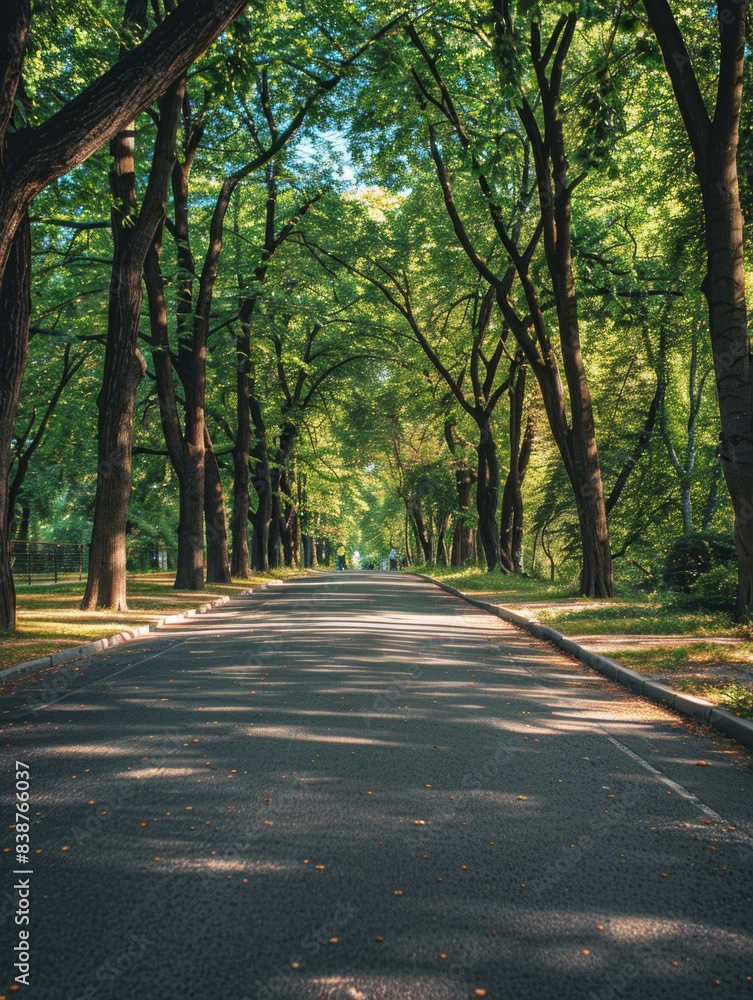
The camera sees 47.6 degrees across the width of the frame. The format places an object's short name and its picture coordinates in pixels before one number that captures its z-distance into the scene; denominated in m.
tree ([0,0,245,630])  9.51
